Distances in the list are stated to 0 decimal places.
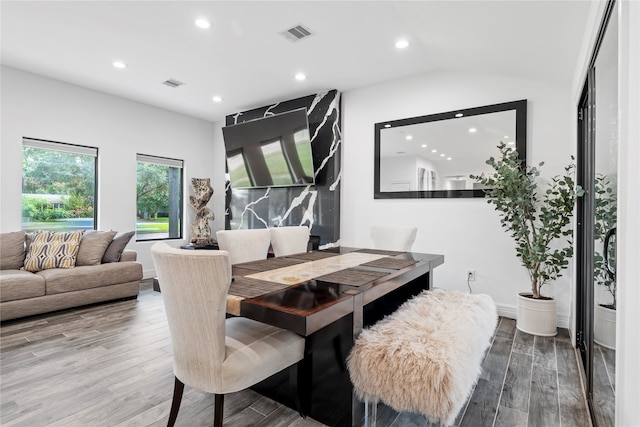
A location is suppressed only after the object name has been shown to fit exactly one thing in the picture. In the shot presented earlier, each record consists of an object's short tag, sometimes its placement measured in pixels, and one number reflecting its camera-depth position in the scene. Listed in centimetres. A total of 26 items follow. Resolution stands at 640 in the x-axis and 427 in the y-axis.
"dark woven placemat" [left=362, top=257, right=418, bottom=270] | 217
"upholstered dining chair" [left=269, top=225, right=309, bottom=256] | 305
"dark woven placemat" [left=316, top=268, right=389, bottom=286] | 171
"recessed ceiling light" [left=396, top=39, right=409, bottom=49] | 313
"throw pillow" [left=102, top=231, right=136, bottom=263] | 400
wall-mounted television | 452
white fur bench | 135
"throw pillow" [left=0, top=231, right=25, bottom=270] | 350
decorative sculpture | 565
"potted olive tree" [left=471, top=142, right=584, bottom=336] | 287
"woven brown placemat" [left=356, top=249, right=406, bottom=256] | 280
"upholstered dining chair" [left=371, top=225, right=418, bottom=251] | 321
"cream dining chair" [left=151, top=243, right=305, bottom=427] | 128
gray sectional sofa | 316
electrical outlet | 356
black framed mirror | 340
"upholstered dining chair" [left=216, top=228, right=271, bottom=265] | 259
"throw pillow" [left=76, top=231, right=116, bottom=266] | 383
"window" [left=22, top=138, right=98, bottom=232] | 414
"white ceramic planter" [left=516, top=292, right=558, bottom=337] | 292
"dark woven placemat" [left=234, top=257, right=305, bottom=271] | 210
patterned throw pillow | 360
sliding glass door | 138
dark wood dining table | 130
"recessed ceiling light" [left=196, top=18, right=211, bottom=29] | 282
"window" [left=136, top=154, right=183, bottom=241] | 524
